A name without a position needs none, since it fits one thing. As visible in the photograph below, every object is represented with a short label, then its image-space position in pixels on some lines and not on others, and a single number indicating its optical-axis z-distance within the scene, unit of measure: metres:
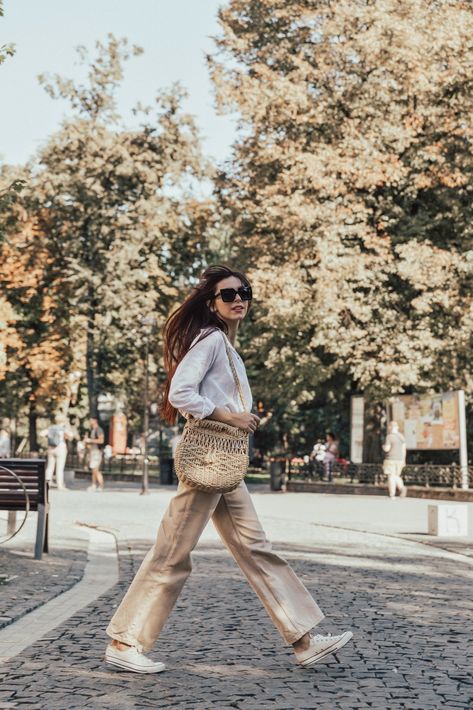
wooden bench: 11.29
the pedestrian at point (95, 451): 31.17
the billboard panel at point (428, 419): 28.42
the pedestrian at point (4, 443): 27.66
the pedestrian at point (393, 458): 28.02
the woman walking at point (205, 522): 5.56
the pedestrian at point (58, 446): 29.80
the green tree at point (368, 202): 28.72
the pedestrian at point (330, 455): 34.31
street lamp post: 30.08
